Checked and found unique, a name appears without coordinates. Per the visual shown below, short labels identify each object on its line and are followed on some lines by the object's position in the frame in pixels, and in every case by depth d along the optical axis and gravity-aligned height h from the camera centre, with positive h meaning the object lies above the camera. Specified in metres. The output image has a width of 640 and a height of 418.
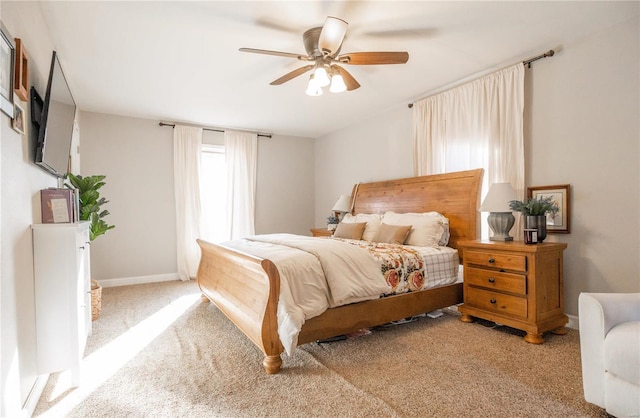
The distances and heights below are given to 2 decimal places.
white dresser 1.96 -0.53
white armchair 1.52 -0.72
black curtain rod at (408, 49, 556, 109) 2.97 +1.36
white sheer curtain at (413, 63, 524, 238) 3.21 +0.83
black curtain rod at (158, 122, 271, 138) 5.11 +1.32
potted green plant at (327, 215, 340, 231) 5.42 -0.25
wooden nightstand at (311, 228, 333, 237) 5.03 -0.41
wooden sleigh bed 2.19 -0.66
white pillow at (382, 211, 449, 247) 3.52 -0.27
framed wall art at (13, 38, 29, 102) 1.70 +0.73
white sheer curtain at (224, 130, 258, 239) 5.66 +0.47
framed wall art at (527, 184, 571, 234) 2.90 -0.03
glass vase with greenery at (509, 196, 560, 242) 2.80 -0.07
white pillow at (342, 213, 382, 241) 4.06 -0.20
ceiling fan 2.33 +1.16
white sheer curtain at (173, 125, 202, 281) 5.19 +0.21
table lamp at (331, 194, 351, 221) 5.27 +0.02
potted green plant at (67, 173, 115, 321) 3.00 +0.07
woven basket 3.32 -0.95
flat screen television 2.06 +0.62
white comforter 2.17 -0.54
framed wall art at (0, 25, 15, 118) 1.51 +0.67
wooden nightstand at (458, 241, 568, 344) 2.63 -0.70
